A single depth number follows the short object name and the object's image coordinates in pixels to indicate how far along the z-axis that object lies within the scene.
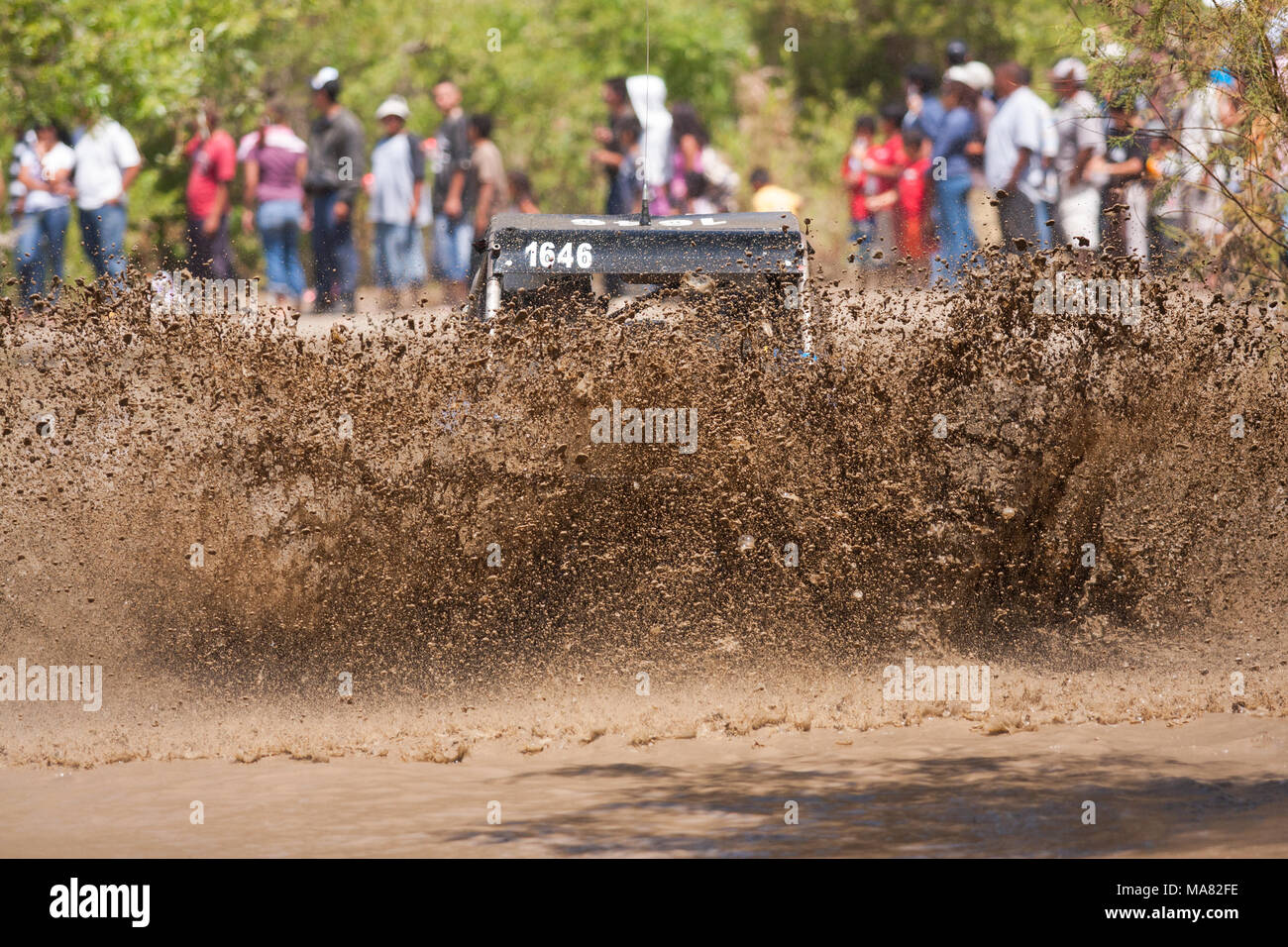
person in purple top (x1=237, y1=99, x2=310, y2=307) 15.84
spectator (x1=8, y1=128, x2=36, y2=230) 15.48
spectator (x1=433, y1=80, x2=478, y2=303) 15.91
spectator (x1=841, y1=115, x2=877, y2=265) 15.55
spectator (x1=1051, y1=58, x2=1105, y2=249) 13.45
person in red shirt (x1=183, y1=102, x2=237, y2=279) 16.52
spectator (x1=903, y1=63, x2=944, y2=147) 15.17
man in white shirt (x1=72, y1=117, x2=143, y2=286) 15.45
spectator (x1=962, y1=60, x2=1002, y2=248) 14.16
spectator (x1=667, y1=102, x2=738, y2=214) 16.44
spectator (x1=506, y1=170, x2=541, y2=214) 17.86
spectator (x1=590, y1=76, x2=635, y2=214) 15.85
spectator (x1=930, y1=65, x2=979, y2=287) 14.34
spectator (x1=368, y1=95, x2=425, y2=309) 15.94
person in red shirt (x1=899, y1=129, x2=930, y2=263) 14.60
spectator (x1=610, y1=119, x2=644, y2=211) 15.71
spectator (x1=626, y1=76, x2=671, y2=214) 16.02
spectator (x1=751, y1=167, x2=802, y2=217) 15.26
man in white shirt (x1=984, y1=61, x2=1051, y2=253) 13.60
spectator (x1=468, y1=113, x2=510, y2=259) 15.20
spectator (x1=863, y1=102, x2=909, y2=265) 15.10
